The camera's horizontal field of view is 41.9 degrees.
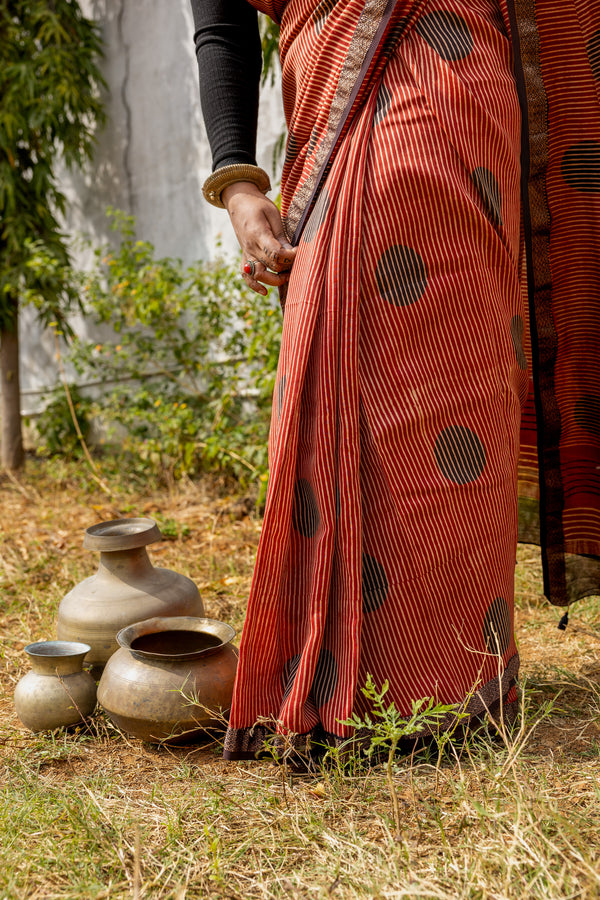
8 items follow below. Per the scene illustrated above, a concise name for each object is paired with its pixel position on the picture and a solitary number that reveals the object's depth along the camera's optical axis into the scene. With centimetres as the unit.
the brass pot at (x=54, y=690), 183
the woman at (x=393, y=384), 150
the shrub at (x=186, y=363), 428
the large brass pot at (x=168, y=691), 169
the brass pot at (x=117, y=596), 204
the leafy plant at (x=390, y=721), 131
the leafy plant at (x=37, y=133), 521
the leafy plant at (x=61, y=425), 579
